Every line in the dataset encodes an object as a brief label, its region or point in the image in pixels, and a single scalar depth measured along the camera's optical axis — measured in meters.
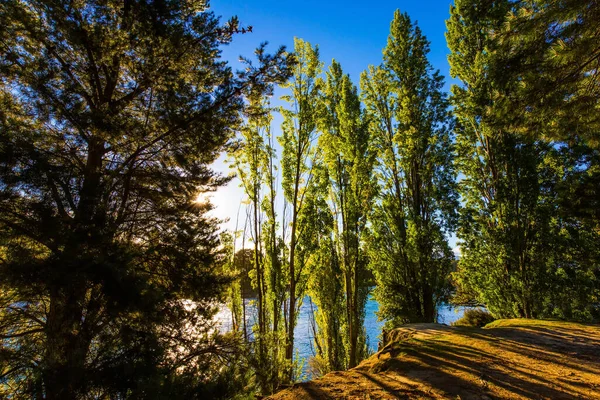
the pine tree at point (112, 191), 2.80
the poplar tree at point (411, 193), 9.17
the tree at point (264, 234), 9.39
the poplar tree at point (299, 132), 9.48
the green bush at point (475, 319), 10.42
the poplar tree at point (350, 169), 9.45
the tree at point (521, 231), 8.55
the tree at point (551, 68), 3.41
